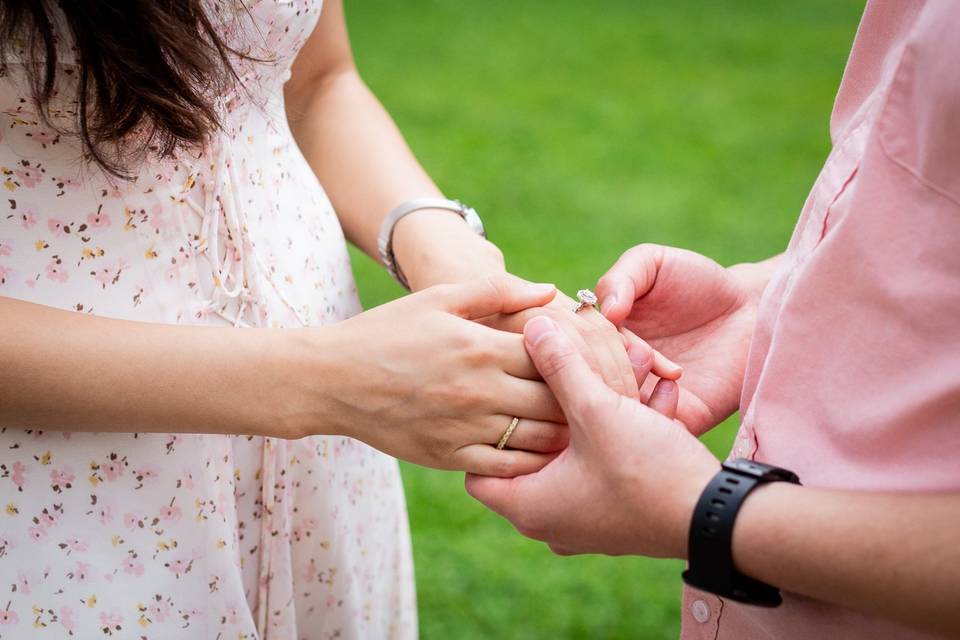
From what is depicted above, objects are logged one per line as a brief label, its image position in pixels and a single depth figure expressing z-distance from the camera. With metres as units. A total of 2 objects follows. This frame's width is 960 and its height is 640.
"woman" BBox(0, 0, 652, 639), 0.84
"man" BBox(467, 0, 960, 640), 0.78
